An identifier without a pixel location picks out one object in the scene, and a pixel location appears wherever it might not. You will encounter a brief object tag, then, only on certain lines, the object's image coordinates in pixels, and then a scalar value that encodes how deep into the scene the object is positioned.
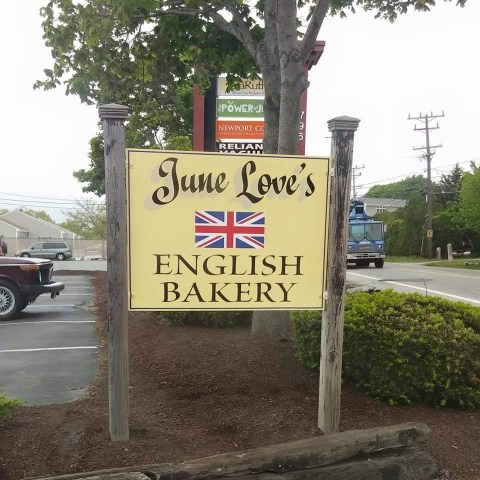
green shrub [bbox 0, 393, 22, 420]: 3.62
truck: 26.42
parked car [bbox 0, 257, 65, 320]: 9.75
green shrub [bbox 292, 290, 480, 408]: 3.96
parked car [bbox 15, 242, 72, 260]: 45.09
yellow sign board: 3.33
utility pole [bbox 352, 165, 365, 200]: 70.38
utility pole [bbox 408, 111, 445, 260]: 41.69
